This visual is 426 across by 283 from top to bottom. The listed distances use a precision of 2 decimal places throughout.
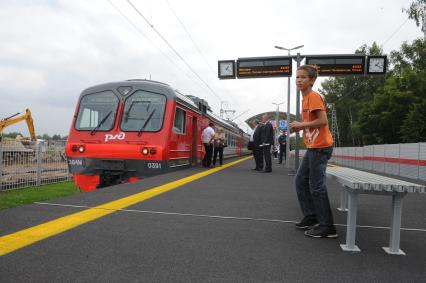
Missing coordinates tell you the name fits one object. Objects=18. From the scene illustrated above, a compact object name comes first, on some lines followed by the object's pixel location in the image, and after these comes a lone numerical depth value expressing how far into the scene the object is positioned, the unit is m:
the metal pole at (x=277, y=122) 35.42
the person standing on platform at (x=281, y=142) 21.47
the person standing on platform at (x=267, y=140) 12.76
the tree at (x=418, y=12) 29.02
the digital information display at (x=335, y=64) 13.22
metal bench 3.35
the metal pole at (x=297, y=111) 12.39
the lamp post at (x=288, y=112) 16.52
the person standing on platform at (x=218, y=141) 14.20
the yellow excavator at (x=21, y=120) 27.28
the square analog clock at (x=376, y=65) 14.59
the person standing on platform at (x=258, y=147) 13.13
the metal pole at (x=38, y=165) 12.60
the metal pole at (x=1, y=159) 10.84
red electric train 9.55
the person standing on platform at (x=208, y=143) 13.75
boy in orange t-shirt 4.00
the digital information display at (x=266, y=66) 13.80
